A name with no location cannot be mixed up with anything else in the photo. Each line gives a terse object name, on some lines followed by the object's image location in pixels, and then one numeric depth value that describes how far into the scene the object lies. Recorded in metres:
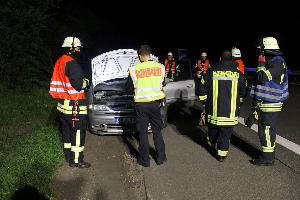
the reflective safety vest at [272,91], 3.64
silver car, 4.73
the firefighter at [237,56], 5.80
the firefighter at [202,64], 9.44
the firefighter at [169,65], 8.56
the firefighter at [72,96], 3.64
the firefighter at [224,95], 3.75
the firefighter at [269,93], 3.60
